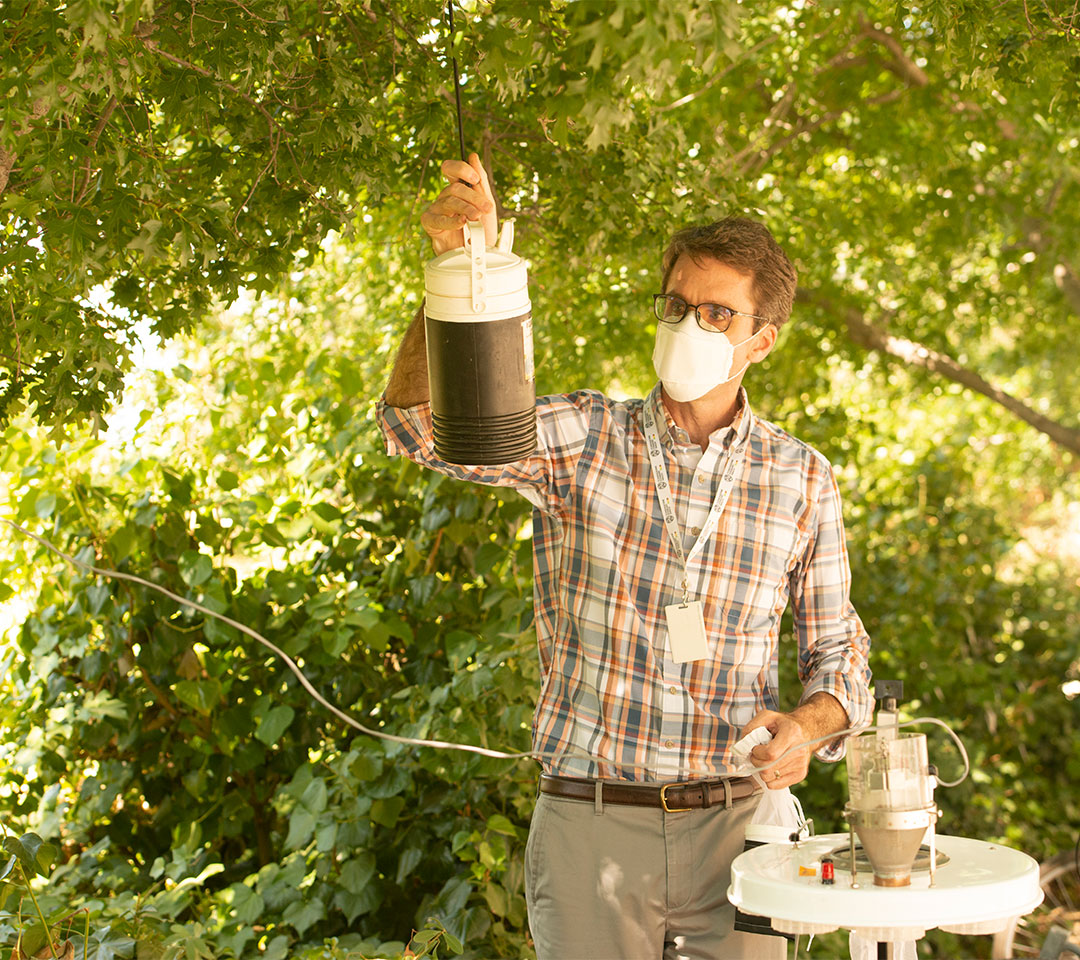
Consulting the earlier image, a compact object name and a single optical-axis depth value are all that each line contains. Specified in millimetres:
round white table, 4611
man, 5047
